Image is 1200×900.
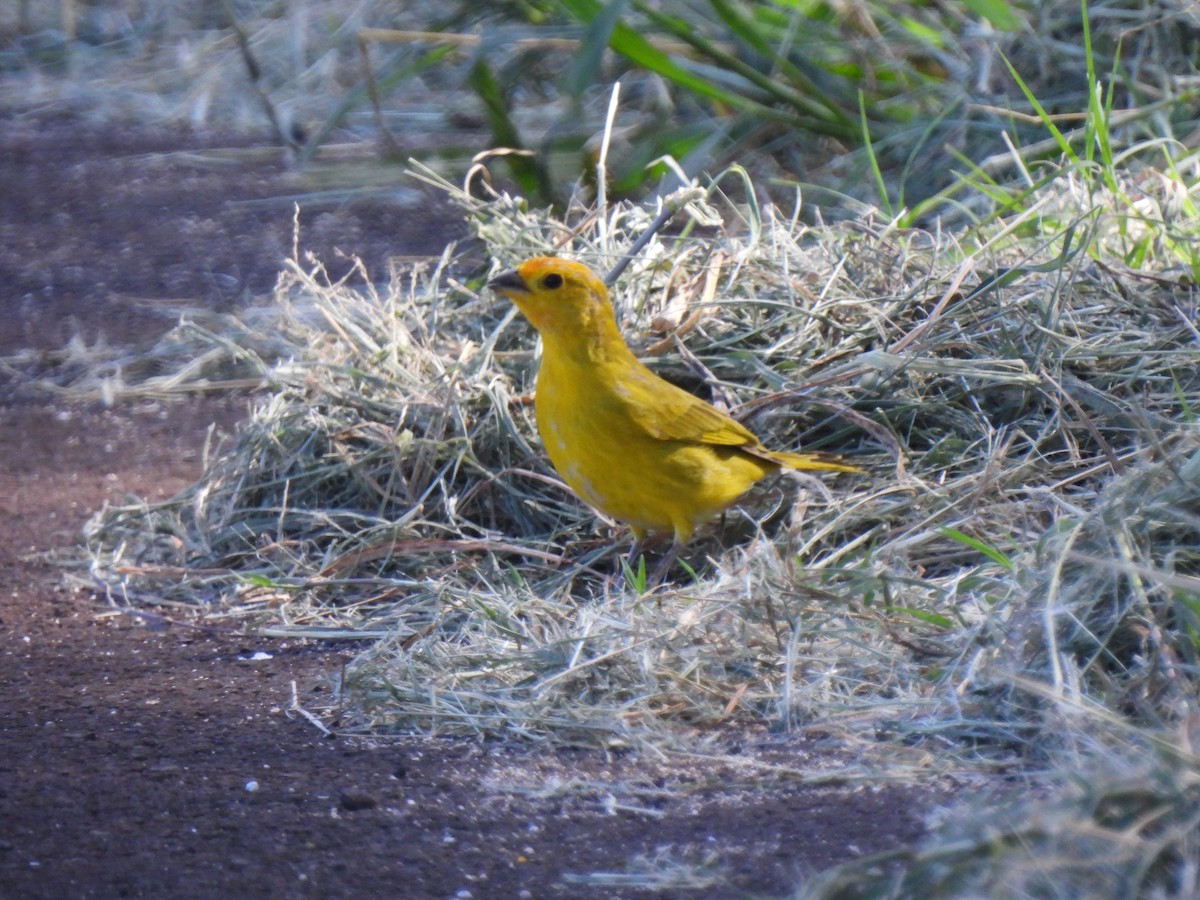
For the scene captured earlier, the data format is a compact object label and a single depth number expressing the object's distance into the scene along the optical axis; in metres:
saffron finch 6.89
